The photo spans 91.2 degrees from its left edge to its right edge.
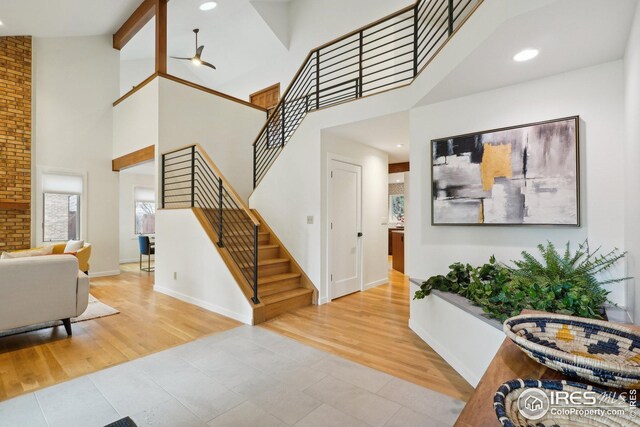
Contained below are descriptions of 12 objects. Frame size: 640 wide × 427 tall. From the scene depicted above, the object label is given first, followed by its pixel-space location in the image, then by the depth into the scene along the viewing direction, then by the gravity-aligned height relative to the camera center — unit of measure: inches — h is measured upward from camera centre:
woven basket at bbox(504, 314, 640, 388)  29.5 -15.4
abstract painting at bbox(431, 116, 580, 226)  102.5 +13.7
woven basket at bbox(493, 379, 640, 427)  26.0 -16.8
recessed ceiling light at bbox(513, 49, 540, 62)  90.3 +47.0
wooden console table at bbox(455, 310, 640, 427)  27.6 -18.2
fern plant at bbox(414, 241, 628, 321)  82.7 -21.1
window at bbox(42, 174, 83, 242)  239.6 +6.5
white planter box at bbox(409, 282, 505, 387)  89.3 -39.0
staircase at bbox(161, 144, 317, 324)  155.6 -17.9
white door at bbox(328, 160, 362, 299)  185.0 -8.4
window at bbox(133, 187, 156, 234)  346.0 +5.6
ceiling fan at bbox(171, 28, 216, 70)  254.5 +127.8
